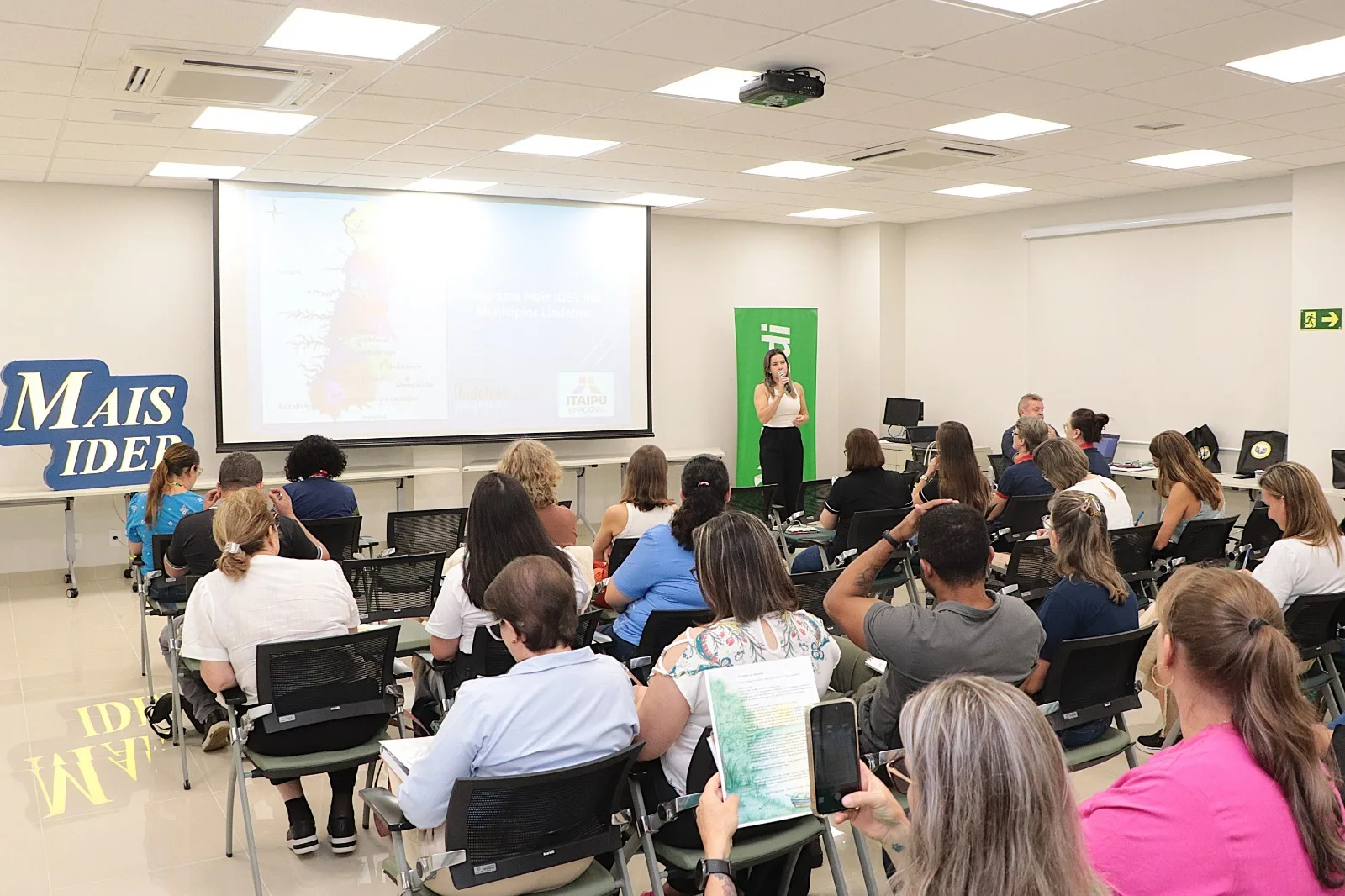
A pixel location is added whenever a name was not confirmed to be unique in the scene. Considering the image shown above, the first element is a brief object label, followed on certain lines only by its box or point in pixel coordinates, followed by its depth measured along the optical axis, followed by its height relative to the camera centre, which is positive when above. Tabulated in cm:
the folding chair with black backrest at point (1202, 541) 556 -74
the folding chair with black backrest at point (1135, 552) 531 -76
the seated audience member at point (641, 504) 510 -49
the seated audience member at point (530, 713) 243 -70
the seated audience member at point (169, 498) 541 -47
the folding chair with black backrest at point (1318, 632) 396 -87
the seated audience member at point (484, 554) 364 -51
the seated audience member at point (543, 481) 492 -36
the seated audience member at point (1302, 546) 410 -56
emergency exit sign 827 +59
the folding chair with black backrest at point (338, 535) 558 -68
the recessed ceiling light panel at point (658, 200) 986 +182
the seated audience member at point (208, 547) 466 -62
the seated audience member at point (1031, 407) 893 -7
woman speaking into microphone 1029 -30
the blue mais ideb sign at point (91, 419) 806 -12
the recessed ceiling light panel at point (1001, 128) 670 +169
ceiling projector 522 +148
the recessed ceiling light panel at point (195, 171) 796 +170
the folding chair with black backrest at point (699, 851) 263 -108
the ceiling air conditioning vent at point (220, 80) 508 +156
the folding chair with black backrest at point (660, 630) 373 -79
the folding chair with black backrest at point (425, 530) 568 -68
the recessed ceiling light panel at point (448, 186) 888 +176
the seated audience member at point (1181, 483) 574 -45
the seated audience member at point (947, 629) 289 -61
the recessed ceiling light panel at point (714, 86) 554 +163
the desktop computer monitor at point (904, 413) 1173 -15
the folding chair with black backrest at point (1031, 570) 495 -78
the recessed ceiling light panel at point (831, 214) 1102 +187
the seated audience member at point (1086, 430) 705 -21
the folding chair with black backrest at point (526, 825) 234 -94
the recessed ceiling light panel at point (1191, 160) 792 +175
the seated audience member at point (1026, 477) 635 -45
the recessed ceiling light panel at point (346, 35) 461 +159
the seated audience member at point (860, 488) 619 -50
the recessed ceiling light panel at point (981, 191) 943 +181
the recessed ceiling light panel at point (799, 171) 837 +177
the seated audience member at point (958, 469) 582 -37
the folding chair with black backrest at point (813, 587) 399 -69
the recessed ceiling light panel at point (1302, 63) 519 +163
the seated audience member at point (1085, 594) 350 -63
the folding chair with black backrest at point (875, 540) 594 -79
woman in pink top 154 -57
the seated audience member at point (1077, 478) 561 -42
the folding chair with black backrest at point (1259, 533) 581 -71
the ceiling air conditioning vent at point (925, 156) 745 +171
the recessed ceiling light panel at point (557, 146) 726 +170
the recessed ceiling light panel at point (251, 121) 635 +165
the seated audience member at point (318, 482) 584 -43
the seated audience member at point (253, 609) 355 -68
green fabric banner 1159 +55
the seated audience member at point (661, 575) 394 -63
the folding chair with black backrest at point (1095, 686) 321 -86
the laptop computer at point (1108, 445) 986 -43
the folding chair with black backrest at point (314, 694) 333 -91
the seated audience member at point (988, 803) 128 -47
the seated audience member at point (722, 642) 265 -60
